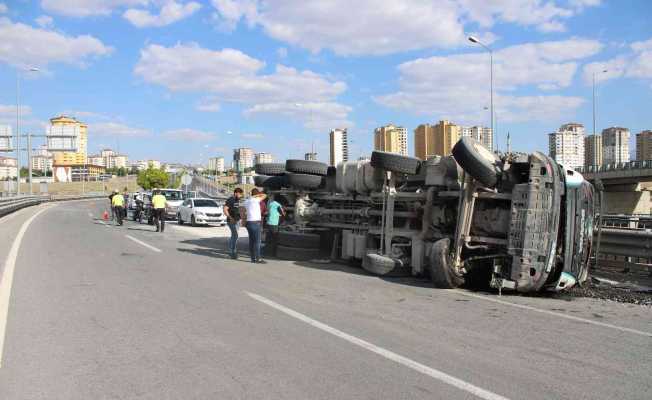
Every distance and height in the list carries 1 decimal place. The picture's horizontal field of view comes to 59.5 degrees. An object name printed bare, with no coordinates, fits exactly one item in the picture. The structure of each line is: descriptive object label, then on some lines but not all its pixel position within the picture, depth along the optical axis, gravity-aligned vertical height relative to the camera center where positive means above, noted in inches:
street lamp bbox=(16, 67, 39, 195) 1996.8 +13.4
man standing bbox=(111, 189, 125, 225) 983.6 -32.5
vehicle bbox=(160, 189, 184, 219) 1173.1 -30.8
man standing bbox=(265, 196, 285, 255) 519.8 -32.5
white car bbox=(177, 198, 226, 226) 1011.9 -47.1
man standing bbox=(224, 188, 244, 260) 516.4 -25.6
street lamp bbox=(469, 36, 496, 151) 1229.7 +137.3
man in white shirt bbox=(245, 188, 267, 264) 486.0 -32.6
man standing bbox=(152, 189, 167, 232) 848.3 -35.3
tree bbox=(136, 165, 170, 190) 3713.3 +50.6
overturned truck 335.9 -20.6
